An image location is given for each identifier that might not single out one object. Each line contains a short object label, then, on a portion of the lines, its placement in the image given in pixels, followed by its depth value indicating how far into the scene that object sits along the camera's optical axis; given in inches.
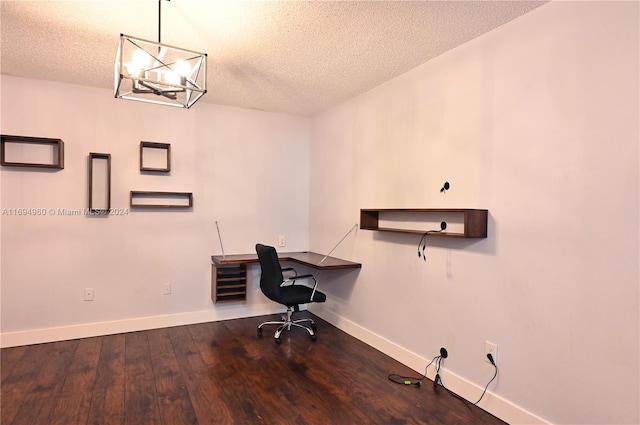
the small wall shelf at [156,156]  150.6
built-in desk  155.5
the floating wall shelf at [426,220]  92.7
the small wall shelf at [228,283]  159.7
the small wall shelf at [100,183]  142.4
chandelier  72.1
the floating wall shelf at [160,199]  148.9
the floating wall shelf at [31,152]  129.3
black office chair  134.4
